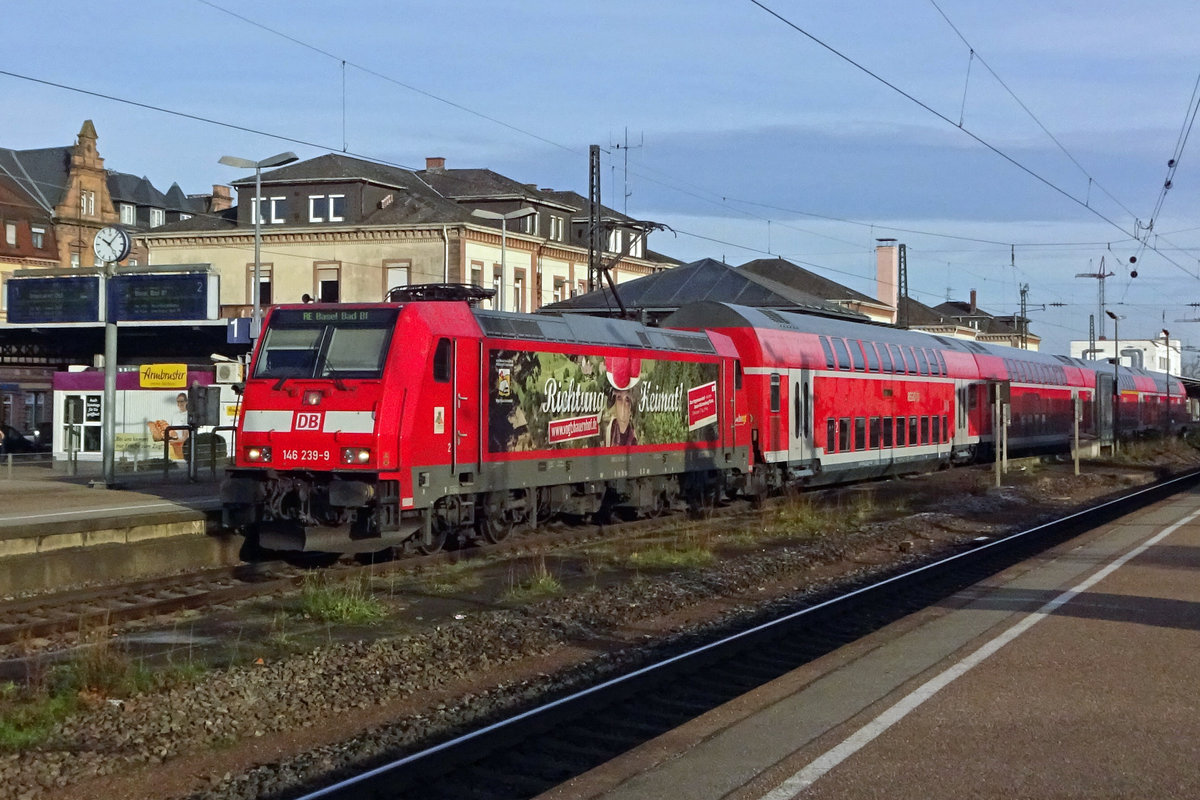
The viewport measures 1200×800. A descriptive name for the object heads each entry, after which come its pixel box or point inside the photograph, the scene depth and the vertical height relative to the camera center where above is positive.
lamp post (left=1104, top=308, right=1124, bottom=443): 53.25 +0.35
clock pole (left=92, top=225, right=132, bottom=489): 24.58 +0.47
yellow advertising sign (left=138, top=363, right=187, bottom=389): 30.52 +0.77
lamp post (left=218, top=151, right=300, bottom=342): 30.88 +5.81
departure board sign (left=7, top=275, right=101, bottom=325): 38.22 +3.14
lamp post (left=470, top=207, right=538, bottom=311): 43.88 +6.44
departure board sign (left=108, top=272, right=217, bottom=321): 35.16 +2.98
